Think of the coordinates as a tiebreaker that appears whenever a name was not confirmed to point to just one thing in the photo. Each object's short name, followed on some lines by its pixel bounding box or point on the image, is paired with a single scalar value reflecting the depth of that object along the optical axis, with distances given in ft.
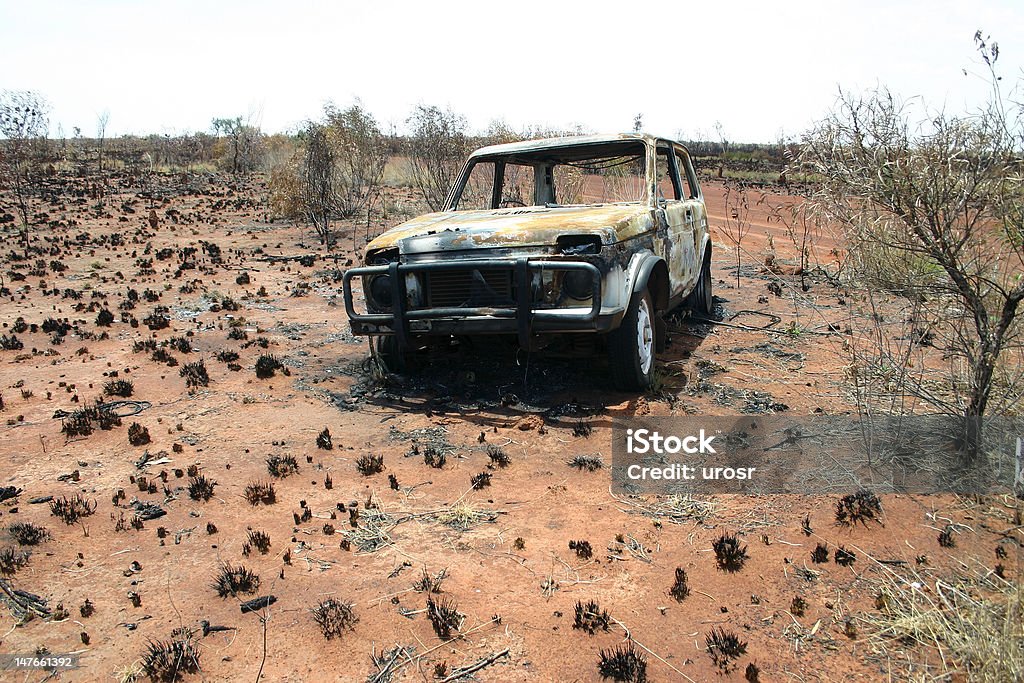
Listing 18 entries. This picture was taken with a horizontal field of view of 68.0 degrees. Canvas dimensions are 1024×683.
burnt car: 17.02
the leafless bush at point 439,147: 59.57
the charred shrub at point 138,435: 17.87
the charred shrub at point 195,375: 22.43
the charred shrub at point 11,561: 12.14
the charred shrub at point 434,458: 16.03
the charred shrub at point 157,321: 30.32
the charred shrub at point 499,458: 15.96
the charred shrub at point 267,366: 22.88
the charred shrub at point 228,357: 24.82
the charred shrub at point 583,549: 12.17
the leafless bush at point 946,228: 13.35
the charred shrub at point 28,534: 13.01
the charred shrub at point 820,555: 11.75
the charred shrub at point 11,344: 27.32
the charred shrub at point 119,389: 21.59
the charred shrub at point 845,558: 11.66
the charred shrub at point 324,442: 17.11
